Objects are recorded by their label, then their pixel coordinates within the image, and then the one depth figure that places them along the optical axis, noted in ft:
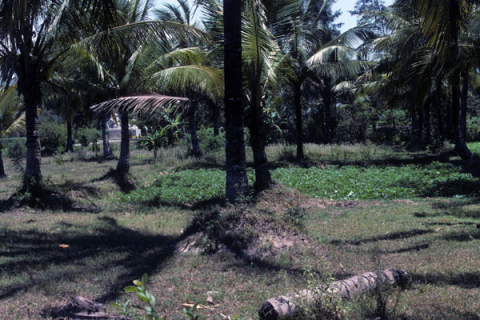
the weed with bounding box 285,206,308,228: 22.95
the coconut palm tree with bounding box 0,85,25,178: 50.65
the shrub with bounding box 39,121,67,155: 100.27
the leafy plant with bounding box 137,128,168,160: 85.66
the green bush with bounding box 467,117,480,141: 111.34
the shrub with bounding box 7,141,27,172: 96.75
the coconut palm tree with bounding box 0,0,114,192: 33.22
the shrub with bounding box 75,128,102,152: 114.62
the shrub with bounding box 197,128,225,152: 75.66
